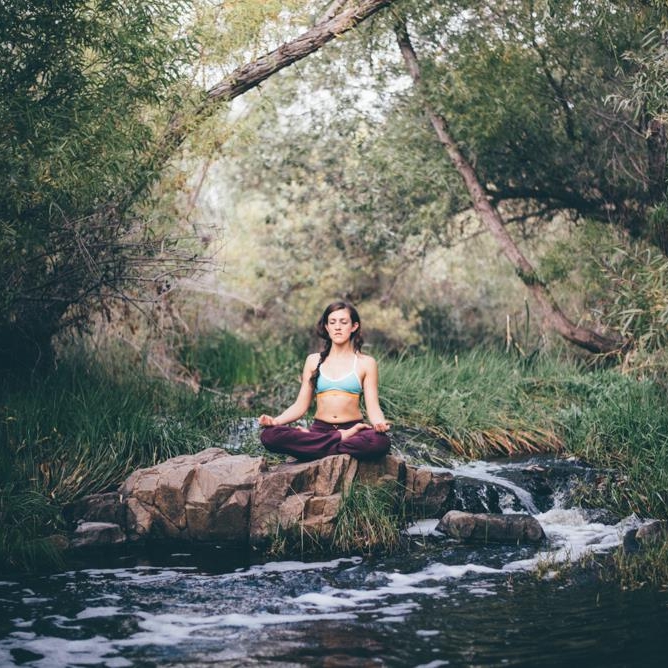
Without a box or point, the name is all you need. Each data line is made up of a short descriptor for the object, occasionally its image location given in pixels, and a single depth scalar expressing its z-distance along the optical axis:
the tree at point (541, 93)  11.11
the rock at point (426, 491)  7.17
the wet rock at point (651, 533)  6.22
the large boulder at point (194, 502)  6.66
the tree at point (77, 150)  7.06
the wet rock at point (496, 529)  6.59
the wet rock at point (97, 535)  6.51
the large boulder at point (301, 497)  6.50
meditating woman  6.90
